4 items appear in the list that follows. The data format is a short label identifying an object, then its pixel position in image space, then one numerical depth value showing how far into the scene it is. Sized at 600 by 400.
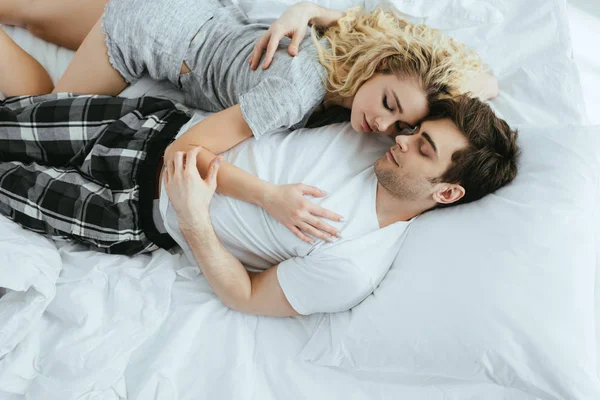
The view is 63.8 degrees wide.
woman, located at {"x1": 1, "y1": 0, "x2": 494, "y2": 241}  1.09
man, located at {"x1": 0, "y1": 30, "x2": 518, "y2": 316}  1.05
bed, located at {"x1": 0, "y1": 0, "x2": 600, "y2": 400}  0.97
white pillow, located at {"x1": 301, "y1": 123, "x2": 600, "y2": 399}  0.90
